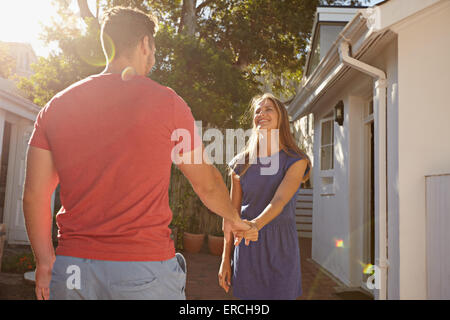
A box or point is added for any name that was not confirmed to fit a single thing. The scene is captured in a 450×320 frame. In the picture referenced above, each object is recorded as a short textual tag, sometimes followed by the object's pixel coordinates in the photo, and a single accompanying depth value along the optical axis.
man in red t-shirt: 1.43
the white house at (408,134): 3.84
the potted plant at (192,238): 8.93
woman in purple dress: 2.30
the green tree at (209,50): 10.91
